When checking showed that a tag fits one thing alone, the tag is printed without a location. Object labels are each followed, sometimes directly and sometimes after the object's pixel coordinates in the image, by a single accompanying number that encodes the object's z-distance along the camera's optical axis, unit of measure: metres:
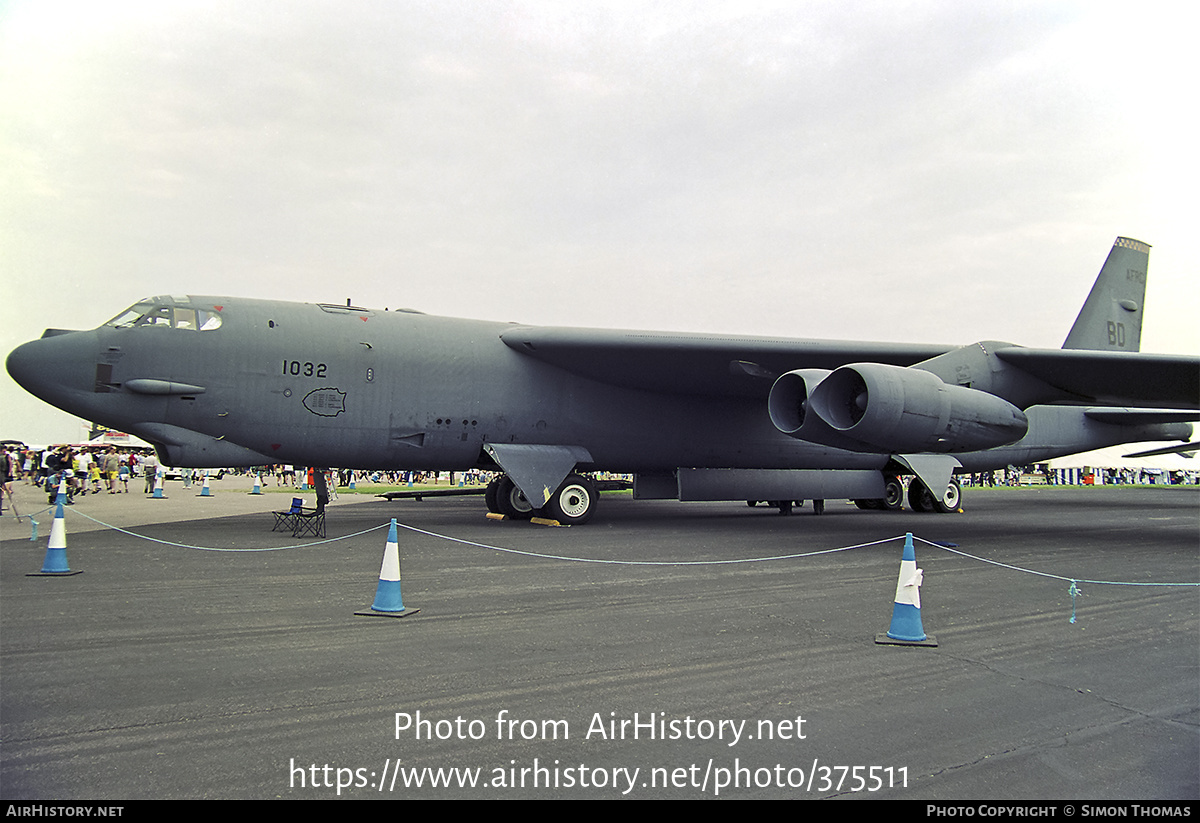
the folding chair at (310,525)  11.55
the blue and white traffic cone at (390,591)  5.99
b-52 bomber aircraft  11.30
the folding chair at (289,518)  11.81
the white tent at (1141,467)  50.65
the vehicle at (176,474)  41.56
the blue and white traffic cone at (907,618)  5.39
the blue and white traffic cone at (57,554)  7.59
